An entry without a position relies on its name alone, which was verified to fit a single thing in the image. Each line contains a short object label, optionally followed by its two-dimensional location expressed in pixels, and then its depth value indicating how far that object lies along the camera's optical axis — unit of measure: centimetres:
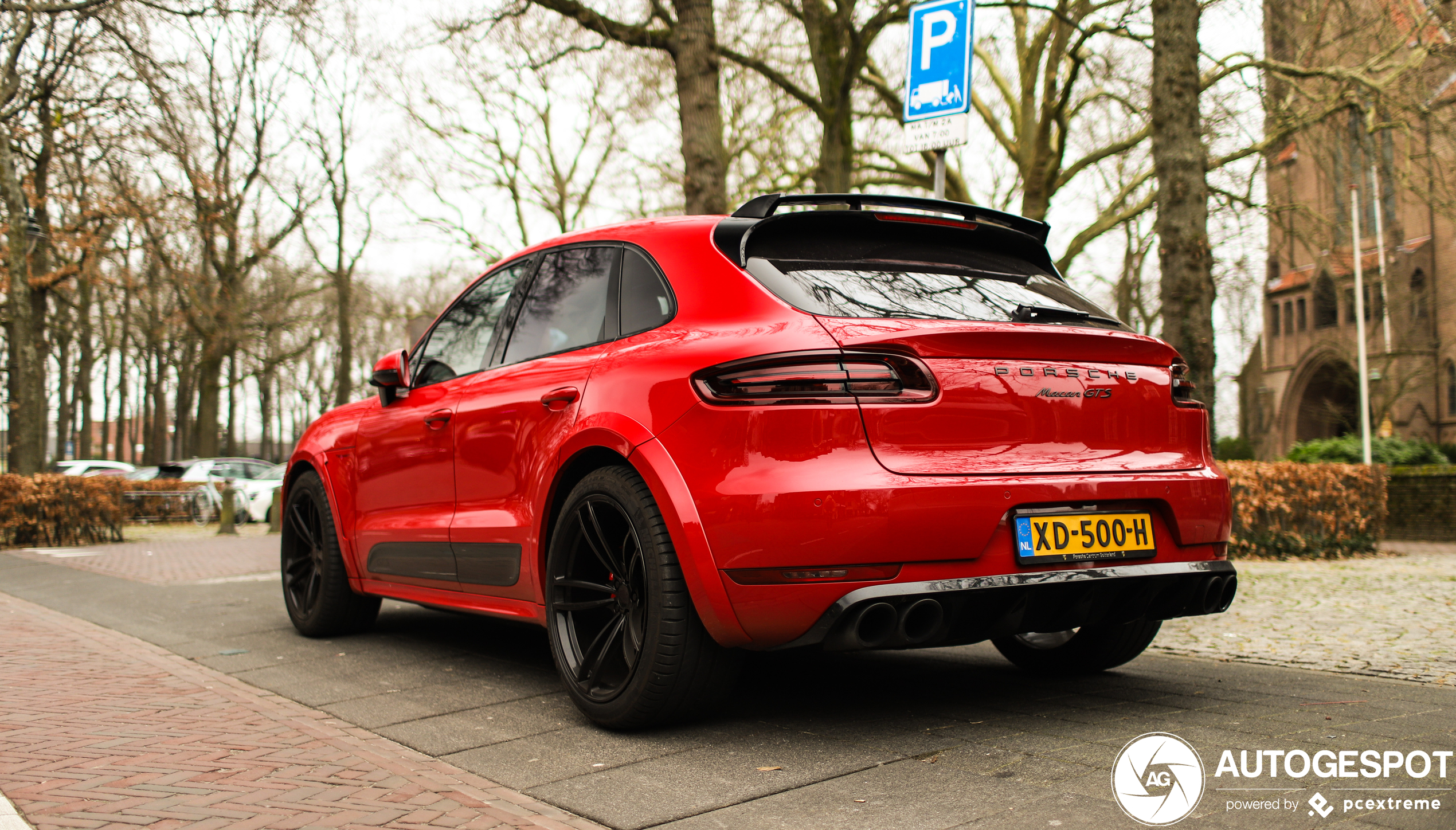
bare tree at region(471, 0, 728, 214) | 1113
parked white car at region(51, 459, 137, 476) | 3309
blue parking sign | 646
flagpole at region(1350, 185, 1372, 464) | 2644
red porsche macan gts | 323
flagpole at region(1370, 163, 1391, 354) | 3083
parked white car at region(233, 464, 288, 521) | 2355
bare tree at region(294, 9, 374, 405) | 2923
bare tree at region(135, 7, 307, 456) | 2258
